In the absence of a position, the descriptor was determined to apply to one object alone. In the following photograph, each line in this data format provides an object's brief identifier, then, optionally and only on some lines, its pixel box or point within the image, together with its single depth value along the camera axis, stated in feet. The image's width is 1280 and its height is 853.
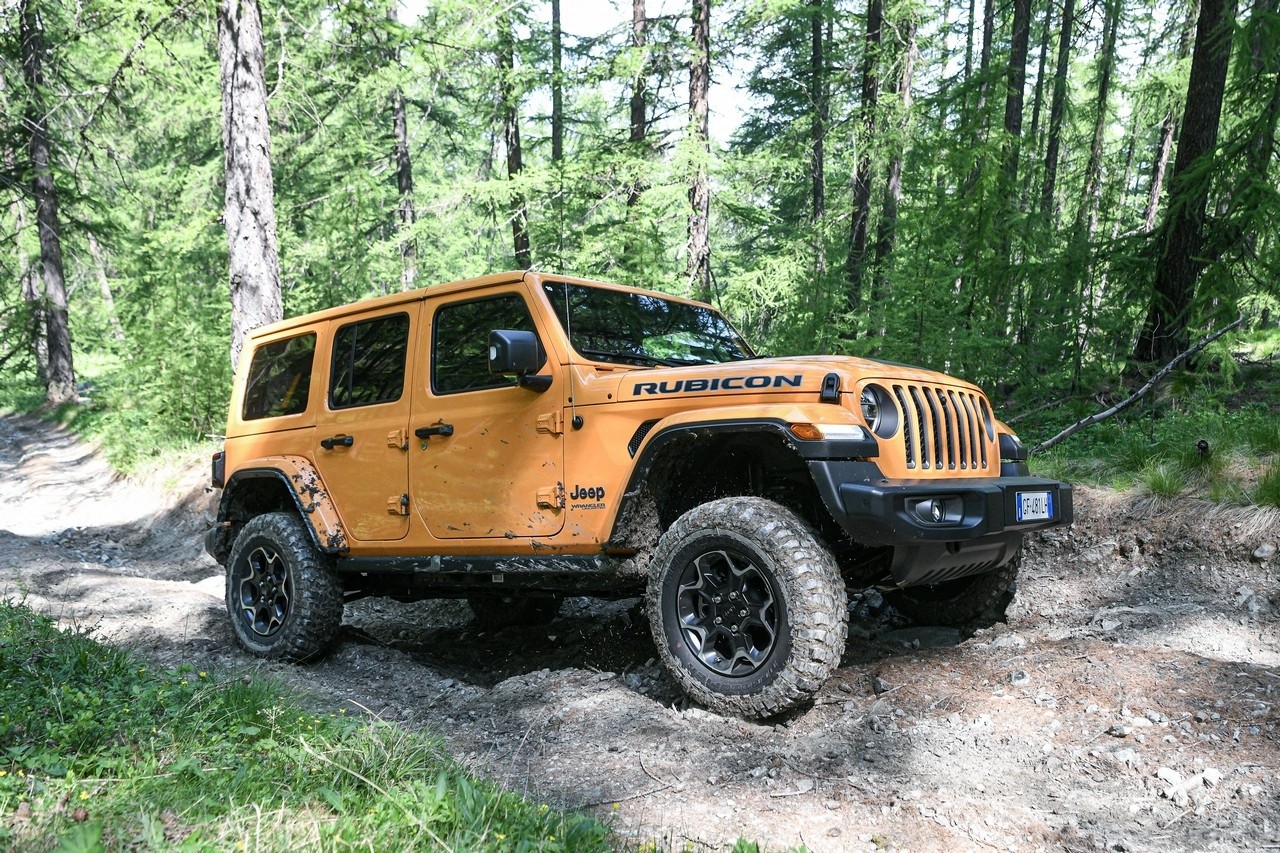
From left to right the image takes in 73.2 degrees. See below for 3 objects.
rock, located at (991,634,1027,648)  14.62
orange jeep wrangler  12.00
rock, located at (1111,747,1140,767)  10.40
